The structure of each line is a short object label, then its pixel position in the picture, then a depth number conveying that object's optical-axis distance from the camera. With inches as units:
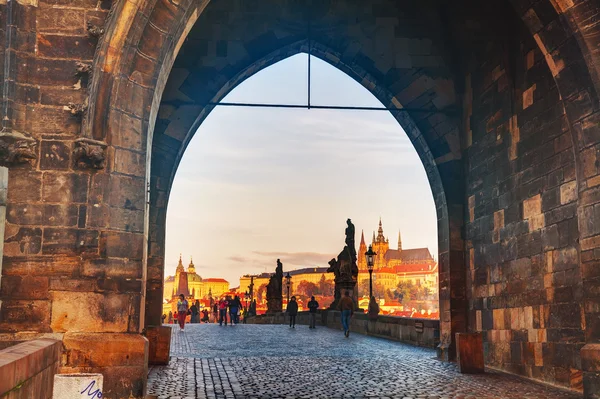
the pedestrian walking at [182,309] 844.0
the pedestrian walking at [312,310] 960.3
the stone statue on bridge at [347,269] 954.7
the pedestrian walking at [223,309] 1175.9
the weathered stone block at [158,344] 418.0
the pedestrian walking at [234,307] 1112.9
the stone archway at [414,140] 252.4
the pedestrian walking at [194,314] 1738.4
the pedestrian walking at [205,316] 1809.8
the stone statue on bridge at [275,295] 1549.0
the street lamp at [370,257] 967.6
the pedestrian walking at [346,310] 730.8
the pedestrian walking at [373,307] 942.9
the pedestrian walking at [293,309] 998.4
